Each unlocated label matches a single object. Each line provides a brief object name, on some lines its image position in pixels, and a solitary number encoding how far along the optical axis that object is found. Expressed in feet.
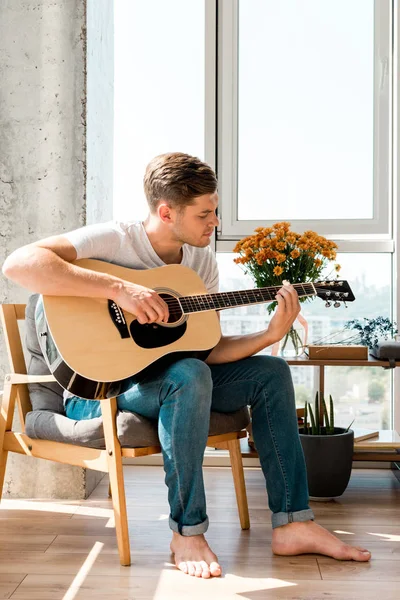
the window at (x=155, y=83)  11.43
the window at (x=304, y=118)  11.21
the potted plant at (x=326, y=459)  8.77
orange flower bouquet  9.27
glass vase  9.82
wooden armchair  6.71
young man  6.53
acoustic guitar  6.61
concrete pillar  9.25
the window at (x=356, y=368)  11.14
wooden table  9.27
